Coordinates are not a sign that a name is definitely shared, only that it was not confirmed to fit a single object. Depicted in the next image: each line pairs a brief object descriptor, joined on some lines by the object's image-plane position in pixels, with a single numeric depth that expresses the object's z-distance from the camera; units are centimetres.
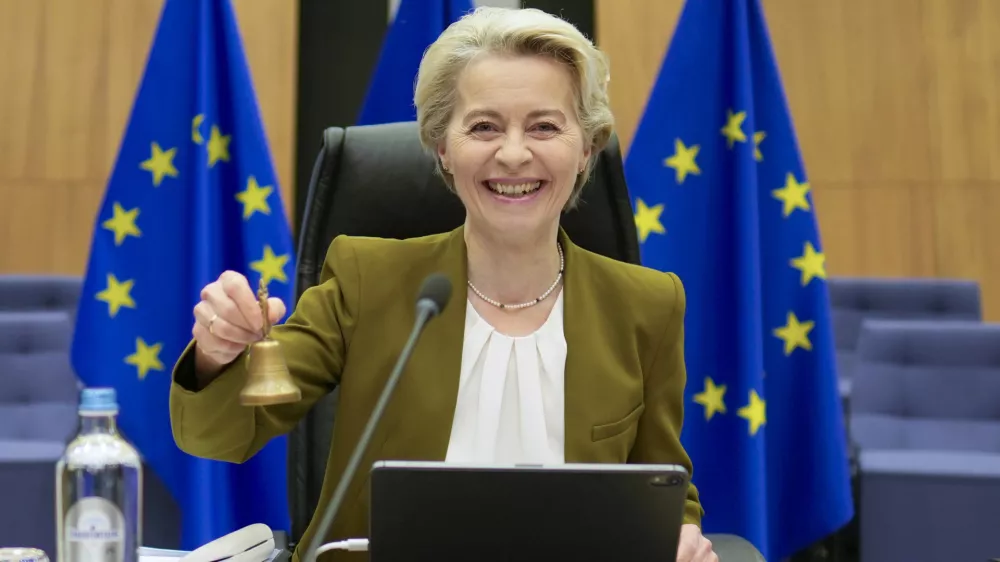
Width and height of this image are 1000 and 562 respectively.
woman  265
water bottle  185
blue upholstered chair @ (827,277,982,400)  877
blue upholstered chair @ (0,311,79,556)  648
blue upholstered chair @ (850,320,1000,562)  575
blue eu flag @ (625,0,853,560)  429
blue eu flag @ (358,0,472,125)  461
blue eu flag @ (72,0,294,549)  459
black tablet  167
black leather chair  292
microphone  156
